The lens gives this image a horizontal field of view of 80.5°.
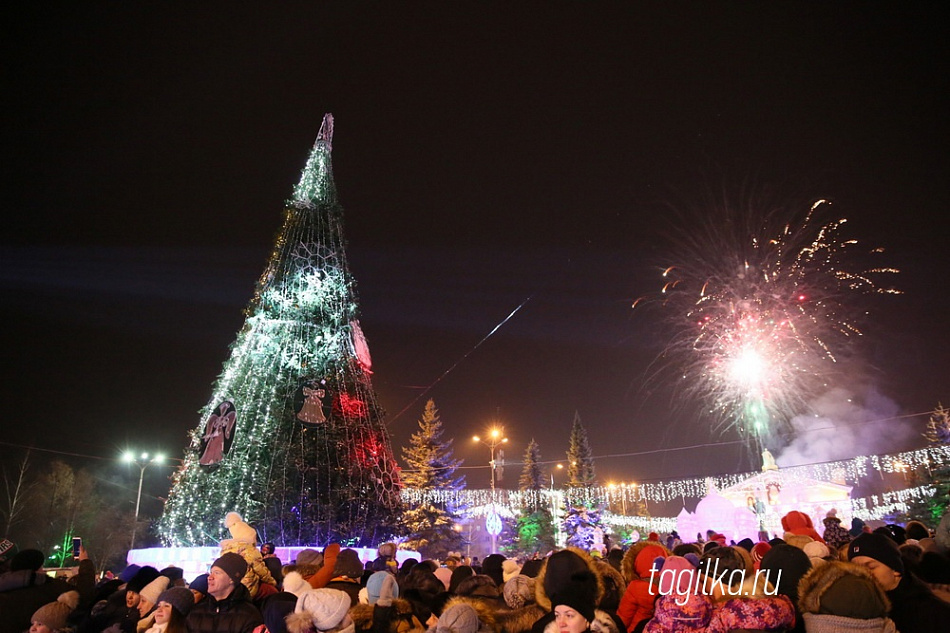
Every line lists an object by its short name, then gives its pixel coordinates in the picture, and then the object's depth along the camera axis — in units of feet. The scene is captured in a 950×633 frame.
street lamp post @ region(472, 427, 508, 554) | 88.88
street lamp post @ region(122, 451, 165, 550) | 89.35
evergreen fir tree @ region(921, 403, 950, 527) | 88.63
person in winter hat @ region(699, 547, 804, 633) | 10.07
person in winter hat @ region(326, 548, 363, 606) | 18.19
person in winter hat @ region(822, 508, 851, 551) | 22.24
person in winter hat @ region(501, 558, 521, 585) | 19.79
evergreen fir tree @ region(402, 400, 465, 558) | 101.19
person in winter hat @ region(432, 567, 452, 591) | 20.25
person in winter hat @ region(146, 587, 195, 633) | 13.44
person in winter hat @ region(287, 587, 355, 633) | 11.47
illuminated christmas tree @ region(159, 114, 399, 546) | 45.29
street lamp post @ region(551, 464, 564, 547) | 133.18
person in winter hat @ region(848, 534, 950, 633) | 11.42
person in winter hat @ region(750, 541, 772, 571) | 20.76
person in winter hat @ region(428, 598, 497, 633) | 11.28
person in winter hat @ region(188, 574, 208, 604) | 15.04
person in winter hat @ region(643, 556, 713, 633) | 10.12
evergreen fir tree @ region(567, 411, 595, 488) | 149.86
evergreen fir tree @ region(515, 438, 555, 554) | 138.31
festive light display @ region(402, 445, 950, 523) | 102.70
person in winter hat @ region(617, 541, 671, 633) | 13.82
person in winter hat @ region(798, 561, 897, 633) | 10.21
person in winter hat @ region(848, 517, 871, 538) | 27.97
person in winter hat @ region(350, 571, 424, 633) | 13.37
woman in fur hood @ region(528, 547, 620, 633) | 11.37
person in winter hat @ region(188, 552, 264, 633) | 13.03
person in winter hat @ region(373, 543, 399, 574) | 22.53
